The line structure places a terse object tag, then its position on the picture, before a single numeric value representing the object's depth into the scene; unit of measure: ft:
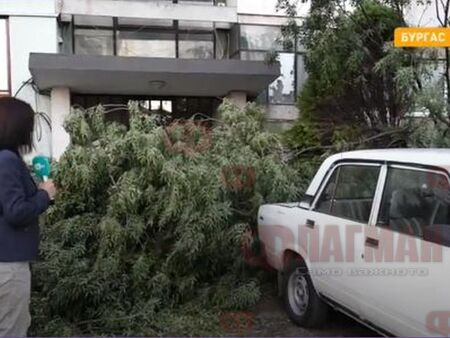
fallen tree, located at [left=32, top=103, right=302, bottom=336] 16.24
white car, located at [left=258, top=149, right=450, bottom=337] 11.16
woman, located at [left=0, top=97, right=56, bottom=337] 9.70
